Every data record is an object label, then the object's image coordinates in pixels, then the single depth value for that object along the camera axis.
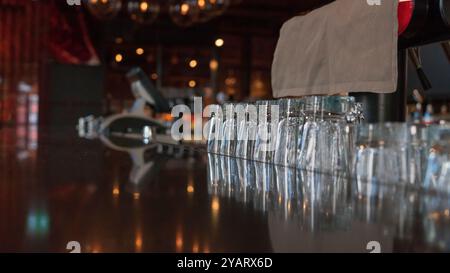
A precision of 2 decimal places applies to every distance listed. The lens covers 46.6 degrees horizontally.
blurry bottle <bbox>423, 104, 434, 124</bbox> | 4.98
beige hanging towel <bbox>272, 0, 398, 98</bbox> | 0.97
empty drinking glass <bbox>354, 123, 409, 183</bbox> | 0.71
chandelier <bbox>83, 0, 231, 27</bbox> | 4.69
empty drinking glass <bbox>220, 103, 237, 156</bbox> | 1.19
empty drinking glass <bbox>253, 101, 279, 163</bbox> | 1.03
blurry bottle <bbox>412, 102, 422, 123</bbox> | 4.14
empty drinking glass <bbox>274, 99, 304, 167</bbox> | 0.96
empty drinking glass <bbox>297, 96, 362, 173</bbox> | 0.85
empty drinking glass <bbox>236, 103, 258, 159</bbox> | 1.10
